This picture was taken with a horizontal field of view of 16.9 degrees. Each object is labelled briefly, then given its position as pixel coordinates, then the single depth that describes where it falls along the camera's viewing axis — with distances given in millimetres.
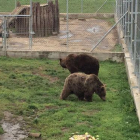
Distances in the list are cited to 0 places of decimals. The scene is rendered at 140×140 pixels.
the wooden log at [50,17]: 24672
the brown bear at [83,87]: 12711
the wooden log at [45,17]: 24375
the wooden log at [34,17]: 23750
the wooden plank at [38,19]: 23880
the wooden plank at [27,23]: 24619
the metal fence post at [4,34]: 19297
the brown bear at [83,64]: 15547
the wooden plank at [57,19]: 25297
